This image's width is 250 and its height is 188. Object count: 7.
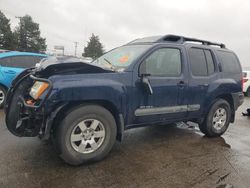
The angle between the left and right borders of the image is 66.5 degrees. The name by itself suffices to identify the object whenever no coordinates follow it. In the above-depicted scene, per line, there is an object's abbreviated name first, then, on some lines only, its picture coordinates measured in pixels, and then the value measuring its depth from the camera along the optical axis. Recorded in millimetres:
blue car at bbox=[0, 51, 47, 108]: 5353
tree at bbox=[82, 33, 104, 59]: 41569
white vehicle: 10555
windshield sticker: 3153
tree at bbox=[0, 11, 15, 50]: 32951
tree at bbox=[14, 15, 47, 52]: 37796
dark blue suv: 2538
